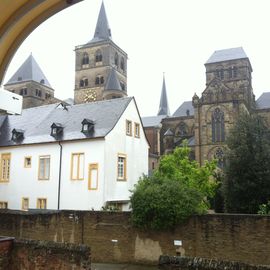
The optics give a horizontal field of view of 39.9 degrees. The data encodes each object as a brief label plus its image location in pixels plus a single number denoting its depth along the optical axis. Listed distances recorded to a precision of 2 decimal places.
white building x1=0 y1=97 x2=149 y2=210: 25.23
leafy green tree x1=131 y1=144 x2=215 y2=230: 16.94
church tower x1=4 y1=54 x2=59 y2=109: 72.88
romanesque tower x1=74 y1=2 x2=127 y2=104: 74.25
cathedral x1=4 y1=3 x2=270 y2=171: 52.88
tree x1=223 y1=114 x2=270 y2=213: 24.67
